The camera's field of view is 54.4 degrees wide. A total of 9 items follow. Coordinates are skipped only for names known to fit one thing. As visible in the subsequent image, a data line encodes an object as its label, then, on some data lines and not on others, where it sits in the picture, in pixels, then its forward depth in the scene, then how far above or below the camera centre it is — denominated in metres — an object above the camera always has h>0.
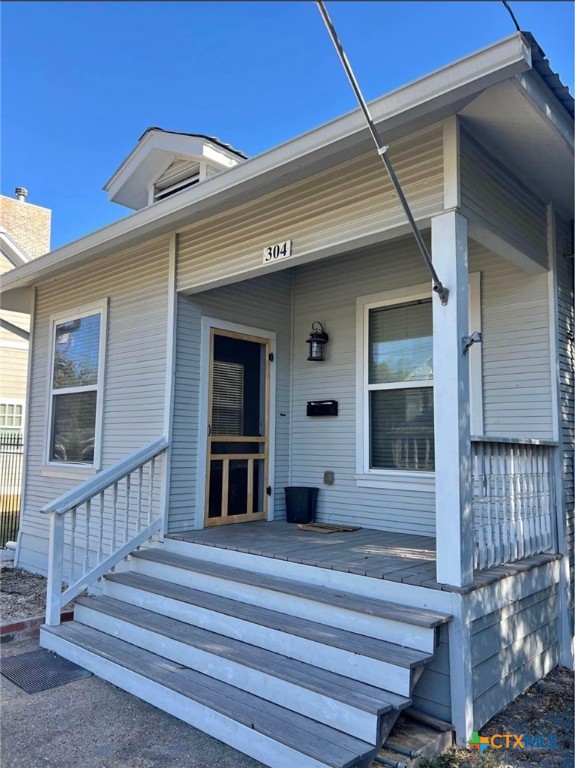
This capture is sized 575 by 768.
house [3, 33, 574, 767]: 2.81 +0.15
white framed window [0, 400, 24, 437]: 12.87 +0.45
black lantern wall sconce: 5.37 +0.90
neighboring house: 7.85 +1.78
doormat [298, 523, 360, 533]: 4.69 -0.77
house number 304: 3.95 +1.33
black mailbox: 5.26 +0.29
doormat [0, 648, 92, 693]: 3.35 -1.48
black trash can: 5.21 -0.62
